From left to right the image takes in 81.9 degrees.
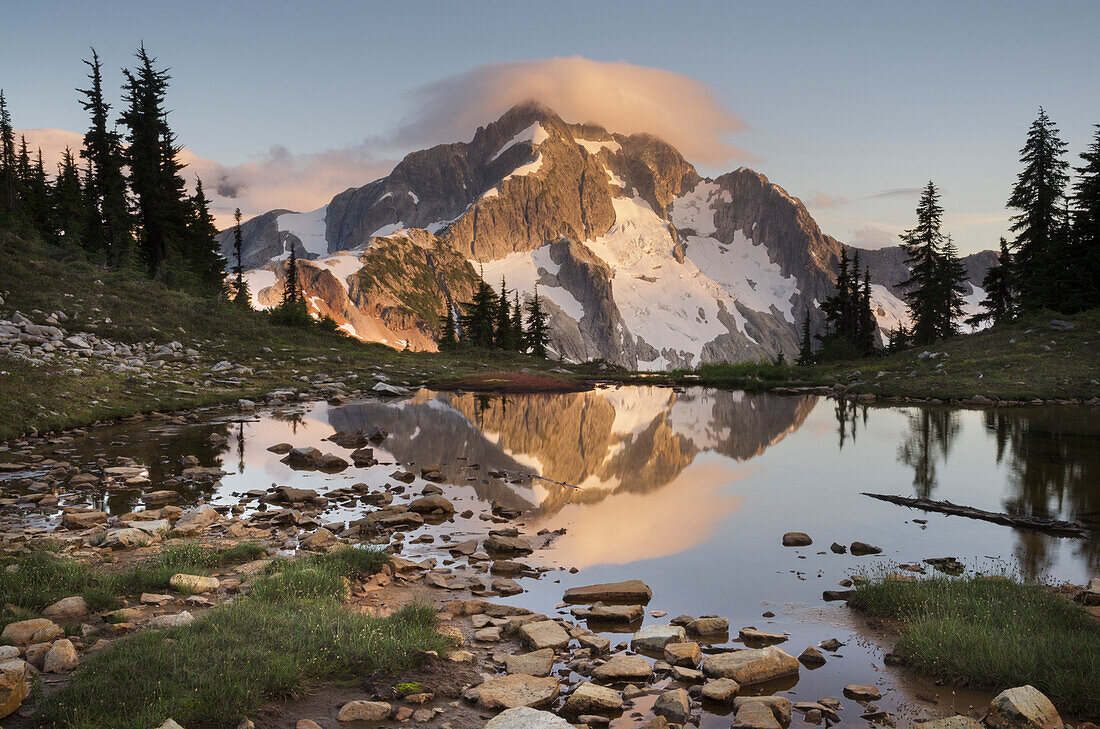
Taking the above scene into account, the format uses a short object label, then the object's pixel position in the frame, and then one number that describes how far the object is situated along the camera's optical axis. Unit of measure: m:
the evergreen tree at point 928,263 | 67.00
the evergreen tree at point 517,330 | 86.56
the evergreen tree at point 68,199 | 66.31
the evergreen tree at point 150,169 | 55.41
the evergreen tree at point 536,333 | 86.62
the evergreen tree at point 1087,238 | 47.94
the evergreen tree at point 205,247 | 64.73
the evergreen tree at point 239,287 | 69.25
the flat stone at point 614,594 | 8.91
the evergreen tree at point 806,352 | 81.81
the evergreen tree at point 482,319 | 82.25
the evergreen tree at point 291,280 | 95.82
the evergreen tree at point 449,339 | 80.12
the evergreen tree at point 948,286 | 69.75
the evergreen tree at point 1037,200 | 56.41
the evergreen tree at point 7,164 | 56.59
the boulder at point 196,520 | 11.17
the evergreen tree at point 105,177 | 55.75
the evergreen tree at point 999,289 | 65.44
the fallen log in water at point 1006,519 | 11.98
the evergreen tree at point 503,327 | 83.19
